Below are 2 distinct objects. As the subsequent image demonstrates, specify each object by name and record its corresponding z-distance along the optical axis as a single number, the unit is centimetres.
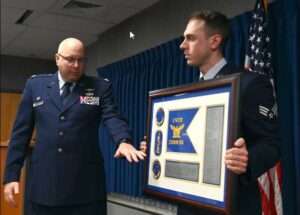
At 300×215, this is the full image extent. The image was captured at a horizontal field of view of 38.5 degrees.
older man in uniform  147
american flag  209
